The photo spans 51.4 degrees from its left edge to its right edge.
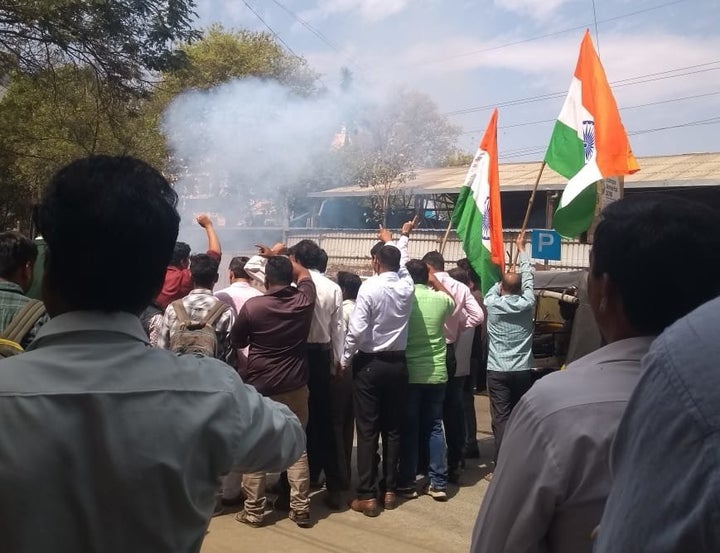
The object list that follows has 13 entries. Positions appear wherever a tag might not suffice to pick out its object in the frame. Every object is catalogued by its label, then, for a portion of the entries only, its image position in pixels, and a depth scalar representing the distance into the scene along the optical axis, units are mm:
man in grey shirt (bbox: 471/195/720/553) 1646
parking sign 9469
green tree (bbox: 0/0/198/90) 10172
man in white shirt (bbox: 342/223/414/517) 5777
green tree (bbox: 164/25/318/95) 23234
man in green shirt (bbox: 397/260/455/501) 6039
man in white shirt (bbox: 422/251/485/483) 6625
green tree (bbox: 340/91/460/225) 24297
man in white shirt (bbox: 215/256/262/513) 5675
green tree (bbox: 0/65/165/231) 14575
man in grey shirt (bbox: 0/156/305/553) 1401
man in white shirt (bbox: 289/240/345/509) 5855
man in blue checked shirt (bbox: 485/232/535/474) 6328
